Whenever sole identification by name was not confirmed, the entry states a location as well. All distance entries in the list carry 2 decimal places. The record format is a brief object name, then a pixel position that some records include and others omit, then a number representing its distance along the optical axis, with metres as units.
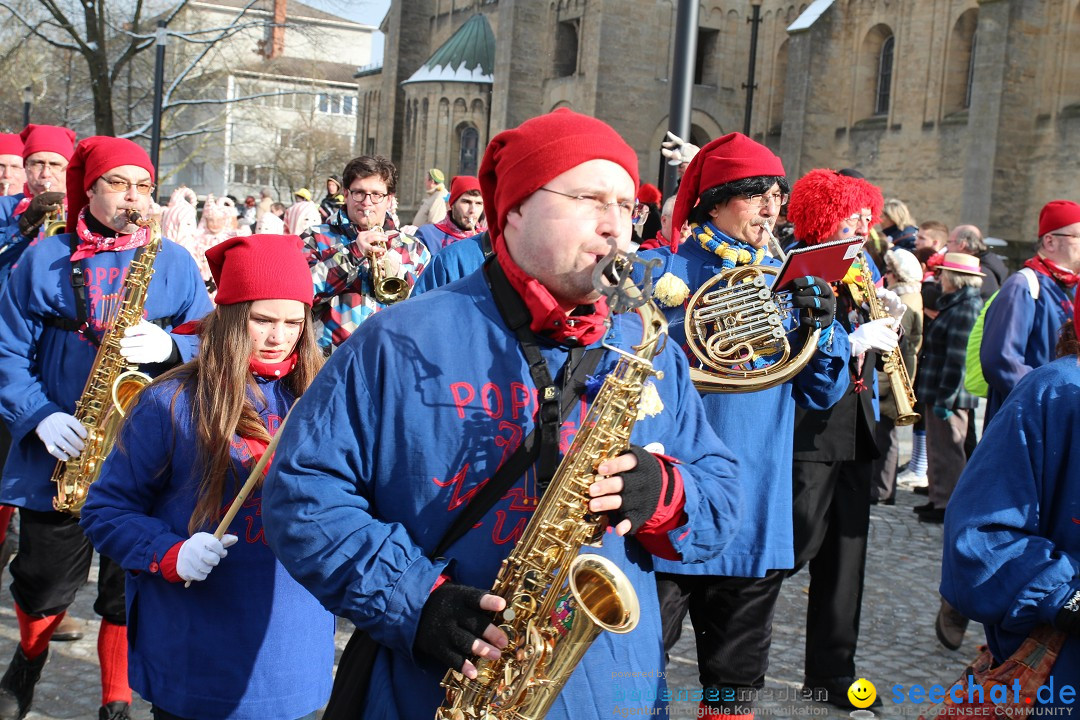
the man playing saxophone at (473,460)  2.27
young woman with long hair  3.33
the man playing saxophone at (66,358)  4.71
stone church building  26.41
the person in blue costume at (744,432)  4.30
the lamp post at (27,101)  27.50
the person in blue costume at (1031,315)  6.65
